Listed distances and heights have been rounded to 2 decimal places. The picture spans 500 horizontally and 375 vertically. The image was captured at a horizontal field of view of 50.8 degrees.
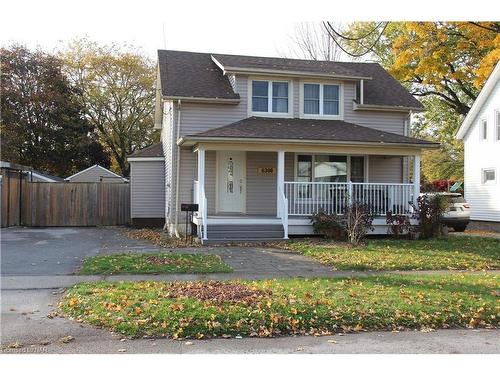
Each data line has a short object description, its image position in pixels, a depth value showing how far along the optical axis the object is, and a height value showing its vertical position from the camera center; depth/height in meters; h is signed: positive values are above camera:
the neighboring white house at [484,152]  24.09 +2.30
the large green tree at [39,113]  36.59 +6.08
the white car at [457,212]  22.52 -0.52
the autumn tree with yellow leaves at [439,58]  26.16 +7.70
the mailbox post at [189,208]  15.95 -0.27
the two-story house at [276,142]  17.06 +1.88
